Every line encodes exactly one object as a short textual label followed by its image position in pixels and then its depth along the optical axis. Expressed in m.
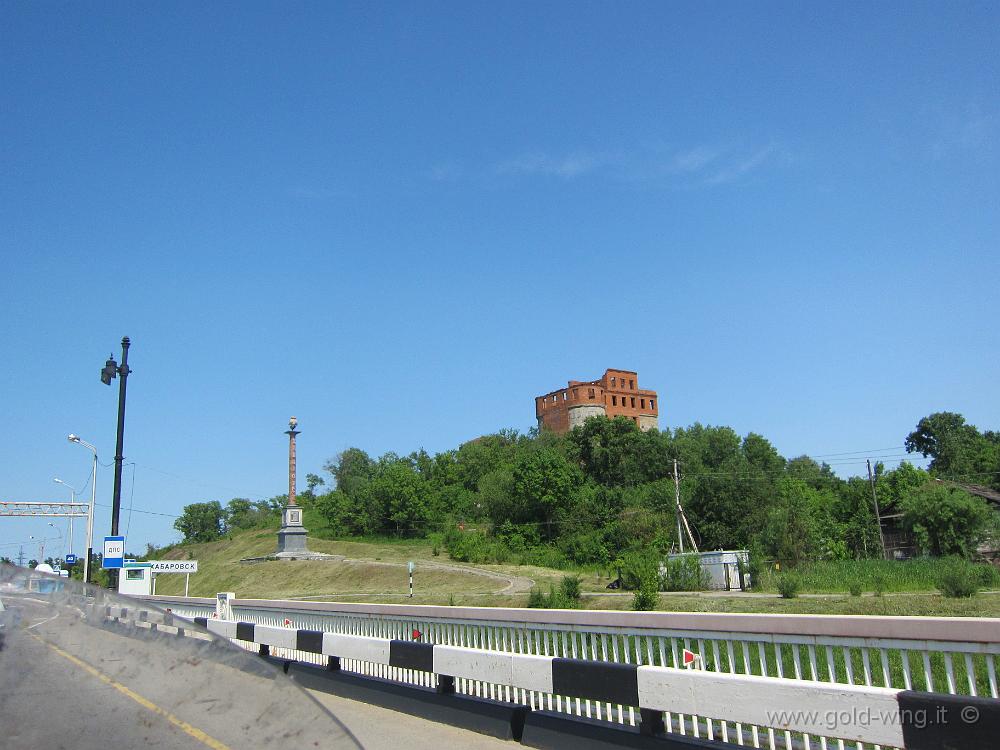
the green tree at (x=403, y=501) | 91.56
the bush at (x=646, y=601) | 25.64
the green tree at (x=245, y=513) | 138.51
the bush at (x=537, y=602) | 27.05
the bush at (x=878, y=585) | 29.97
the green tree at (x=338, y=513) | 96.61
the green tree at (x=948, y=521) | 56.03
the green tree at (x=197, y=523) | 140.38
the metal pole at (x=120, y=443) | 21.50
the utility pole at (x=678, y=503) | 55.83
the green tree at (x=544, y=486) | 80.56
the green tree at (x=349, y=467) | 129.68
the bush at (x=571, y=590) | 31.99
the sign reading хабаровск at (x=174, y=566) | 28.25
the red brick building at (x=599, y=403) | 122.12
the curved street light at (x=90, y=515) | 29.49
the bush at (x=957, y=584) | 26.02
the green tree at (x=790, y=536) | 49.56
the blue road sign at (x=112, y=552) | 22.48
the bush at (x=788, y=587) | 30.67
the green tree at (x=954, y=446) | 102.19
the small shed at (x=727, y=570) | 40.75
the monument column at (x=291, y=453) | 73.62
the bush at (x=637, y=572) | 37.44
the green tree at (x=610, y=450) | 94.94
